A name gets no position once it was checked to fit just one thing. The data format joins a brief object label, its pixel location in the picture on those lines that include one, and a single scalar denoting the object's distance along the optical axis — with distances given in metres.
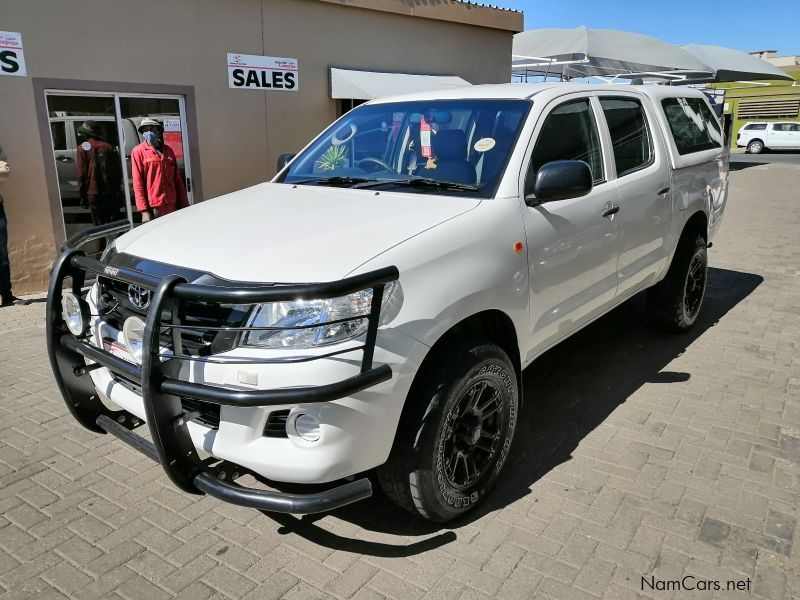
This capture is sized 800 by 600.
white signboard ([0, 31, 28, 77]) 7.03
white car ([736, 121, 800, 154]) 33.50
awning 10.24
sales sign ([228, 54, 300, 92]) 9.10
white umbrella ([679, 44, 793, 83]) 23.56
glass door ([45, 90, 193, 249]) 7.82
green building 41.78
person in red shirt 7.31
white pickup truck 2.41
